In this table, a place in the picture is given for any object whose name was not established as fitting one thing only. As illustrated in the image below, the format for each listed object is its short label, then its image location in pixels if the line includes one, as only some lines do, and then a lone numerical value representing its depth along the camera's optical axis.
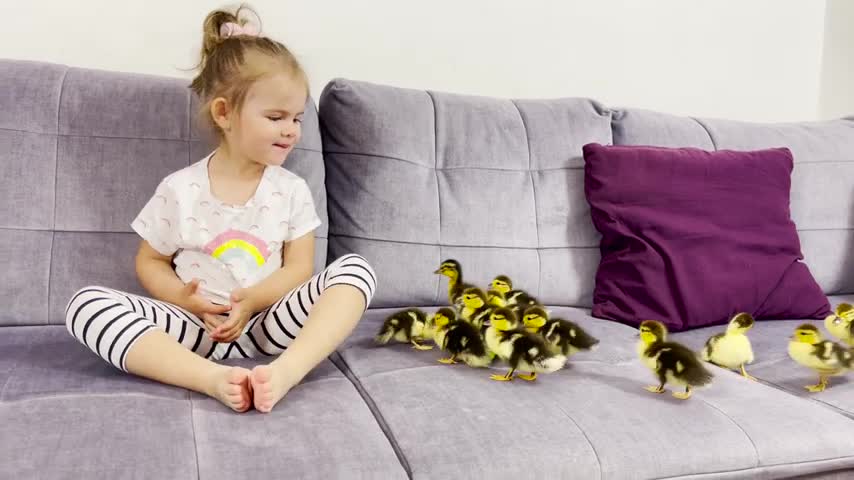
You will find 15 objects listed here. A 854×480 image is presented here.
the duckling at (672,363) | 1.23
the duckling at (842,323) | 1.50
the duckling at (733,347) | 1.47
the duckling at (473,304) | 1.50
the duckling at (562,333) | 1.40
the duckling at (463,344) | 1.35
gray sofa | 1.03
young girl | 1.43
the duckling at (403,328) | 1.49
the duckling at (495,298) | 1.56
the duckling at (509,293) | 1.65
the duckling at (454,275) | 1.73
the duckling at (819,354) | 1.37
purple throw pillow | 1.79
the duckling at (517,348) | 1.27
